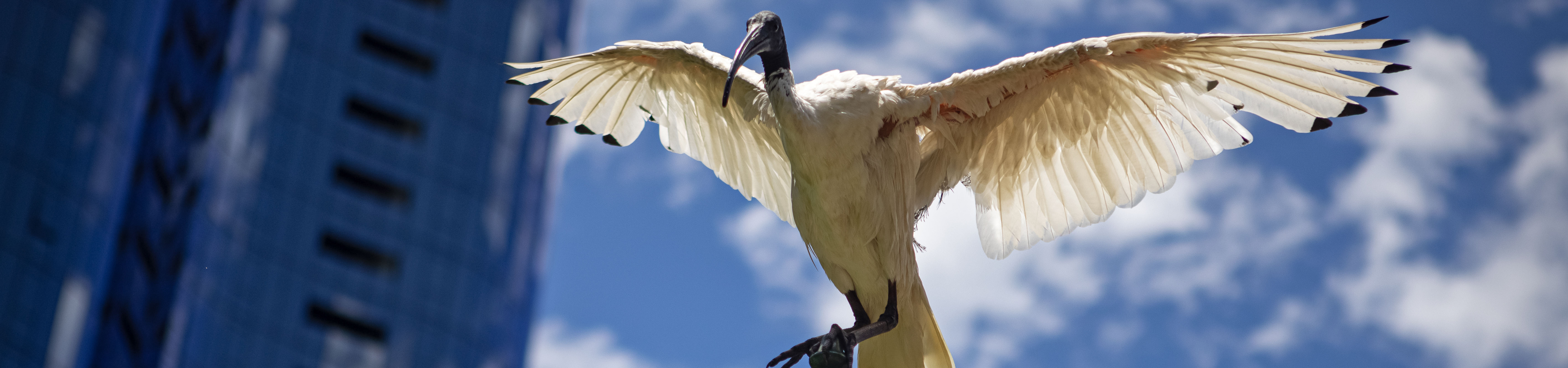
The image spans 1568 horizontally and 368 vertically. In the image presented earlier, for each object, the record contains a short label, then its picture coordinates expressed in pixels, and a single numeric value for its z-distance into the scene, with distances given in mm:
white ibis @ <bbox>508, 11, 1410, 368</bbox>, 6863
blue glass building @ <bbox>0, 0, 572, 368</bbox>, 48125
